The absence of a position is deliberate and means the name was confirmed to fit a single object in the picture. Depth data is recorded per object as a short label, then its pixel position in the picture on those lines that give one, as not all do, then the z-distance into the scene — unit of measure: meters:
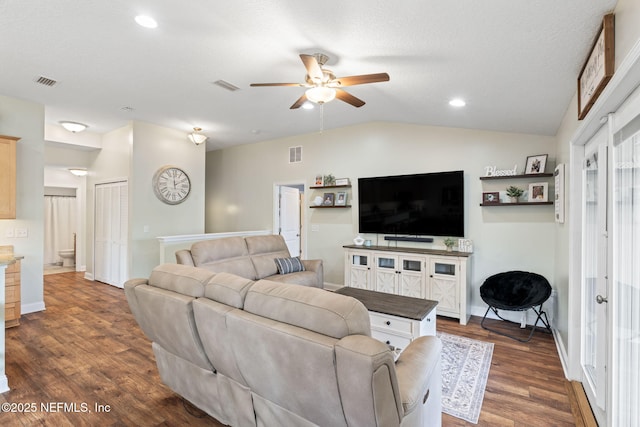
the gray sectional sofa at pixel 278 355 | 1.21
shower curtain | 8.27
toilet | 8.13
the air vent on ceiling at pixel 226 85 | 3.55
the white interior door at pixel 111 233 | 5.54
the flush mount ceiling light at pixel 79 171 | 6.90
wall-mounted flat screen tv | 4.48
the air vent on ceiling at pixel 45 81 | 3.53
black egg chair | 3.55
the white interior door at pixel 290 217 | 6.66
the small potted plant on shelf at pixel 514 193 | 3.99
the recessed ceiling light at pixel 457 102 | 3.35
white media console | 4.09
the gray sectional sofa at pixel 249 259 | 4.06
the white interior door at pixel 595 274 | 2.08
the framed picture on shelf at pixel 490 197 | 4.19
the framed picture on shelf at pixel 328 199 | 5.75
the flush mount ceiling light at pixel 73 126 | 5.00
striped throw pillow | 4.56
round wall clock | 5.50
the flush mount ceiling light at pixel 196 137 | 5.42
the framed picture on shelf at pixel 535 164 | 3.85
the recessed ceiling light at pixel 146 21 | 2.37
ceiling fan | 2.48
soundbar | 4.74
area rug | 2.33
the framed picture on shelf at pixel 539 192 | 3.84
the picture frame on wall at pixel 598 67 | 1.59
